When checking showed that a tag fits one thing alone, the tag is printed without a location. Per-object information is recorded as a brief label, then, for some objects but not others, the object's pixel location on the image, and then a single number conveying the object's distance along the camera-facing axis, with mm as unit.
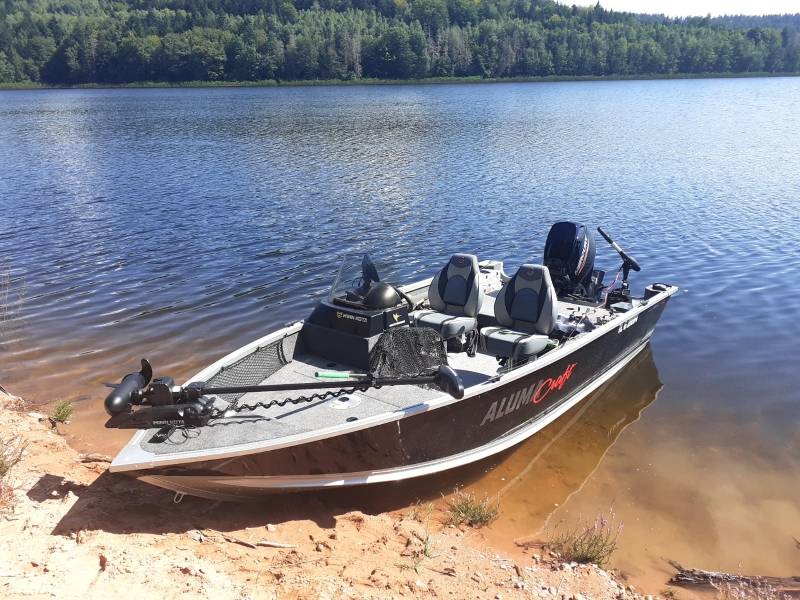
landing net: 6883
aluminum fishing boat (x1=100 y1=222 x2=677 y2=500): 5441
